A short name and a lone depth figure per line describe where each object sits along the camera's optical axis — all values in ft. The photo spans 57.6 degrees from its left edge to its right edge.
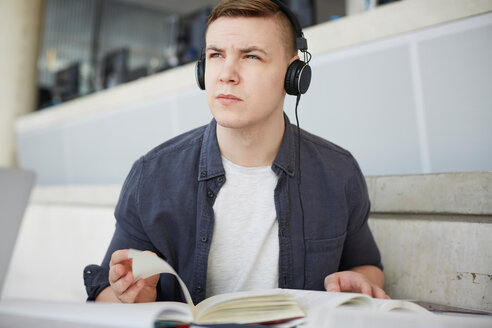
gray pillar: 13.99
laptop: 3.28
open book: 1.96
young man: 2.61
